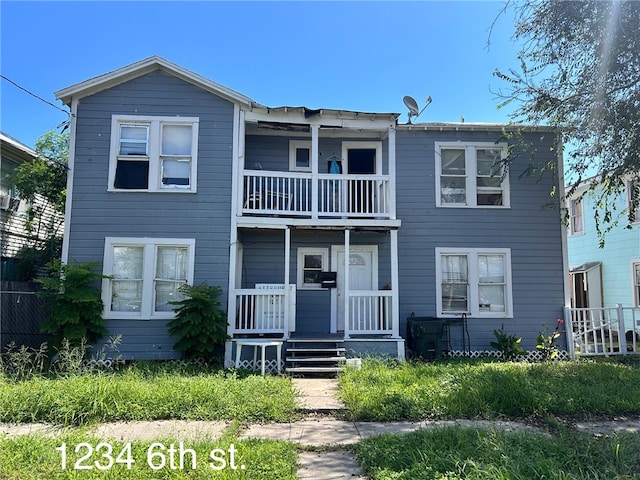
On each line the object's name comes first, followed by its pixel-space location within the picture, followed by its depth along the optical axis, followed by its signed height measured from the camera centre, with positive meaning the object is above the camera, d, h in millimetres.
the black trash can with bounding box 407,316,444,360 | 9297 -1070
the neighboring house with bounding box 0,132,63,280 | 10602 +1935
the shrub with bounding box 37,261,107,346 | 8094 -332
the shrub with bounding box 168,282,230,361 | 8258 -720
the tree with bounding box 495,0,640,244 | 7969 +4412
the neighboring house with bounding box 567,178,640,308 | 13656 +1150
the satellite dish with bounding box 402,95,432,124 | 10398 +4663
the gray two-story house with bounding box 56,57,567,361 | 9062 +1697
